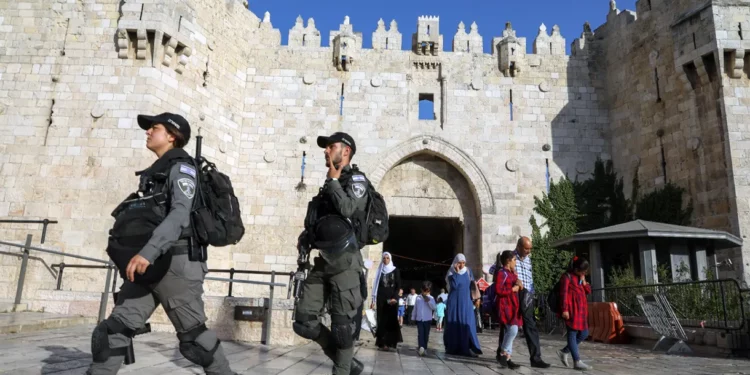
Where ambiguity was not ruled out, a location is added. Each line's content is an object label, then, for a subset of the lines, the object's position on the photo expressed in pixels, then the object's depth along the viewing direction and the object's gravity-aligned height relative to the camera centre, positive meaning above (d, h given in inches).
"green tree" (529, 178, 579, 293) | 556.7 +69.0
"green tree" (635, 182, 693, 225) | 492.4 +88.7
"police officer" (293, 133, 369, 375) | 137.8 +4.0
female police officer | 107.0 +0.0
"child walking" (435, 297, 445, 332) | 582.9 -29.0
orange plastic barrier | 366.0 -23.1
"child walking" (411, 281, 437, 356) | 277.6 -16.2
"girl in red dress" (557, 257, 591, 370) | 222.4 -6.4
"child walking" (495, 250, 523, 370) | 218.5 -6.8
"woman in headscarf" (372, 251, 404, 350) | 286.8 -10.6
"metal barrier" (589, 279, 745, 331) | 297.8 -4.9
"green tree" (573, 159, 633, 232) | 575.8 +106.6
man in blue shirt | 222.5 -14.6
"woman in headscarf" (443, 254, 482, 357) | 262.7 -15.0
